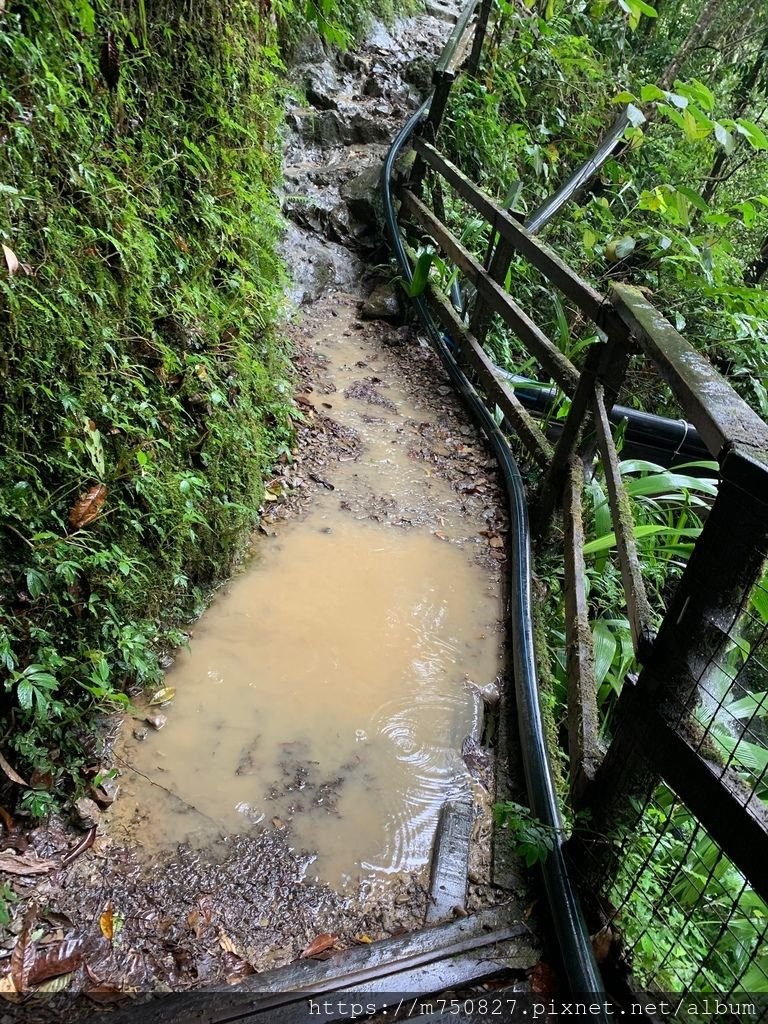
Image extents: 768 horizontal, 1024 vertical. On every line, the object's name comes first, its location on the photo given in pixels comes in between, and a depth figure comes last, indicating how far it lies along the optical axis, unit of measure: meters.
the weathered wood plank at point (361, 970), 1.73
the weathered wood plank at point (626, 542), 1.95
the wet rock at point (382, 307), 5.92
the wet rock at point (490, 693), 2.83
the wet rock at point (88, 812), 2.14
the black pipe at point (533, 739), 1.87
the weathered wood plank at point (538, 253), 3.03
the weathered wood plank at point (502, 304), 3.62
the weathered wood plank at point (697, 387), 1.58
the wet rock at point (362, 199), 6.58
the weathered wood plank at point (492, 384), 3.97
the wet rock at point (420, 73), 7.98
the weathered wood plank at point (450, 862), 2.09
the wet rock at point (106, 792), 2.22
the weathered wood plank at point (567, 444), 3.21
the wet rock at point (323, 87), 6.98
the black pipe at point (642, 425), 4.95
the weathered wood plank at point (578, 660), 2.18
